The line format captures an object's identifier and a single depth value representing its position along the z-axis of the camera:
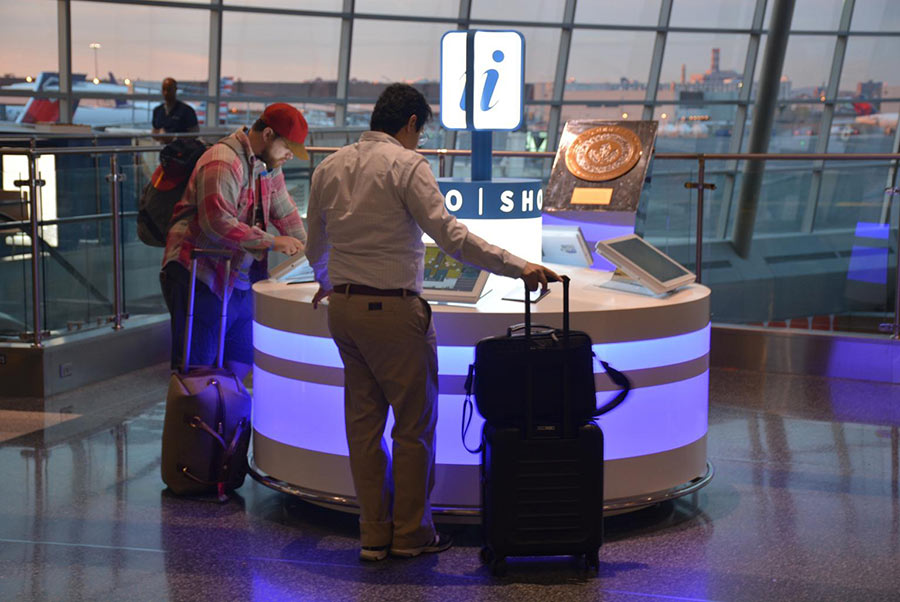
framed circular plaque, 5.73
